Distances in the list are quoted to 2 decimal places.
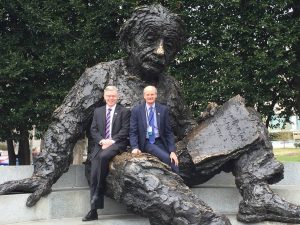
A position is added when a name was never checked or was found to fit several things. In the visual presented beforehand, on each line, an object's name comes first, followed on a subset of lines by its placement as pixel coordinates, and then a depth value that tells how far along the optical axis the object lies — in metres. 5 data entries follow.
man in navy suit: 3.20
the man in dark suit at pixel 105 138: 3.12
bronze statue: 2.76
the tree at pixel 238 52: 6.82
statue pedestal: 3.23
